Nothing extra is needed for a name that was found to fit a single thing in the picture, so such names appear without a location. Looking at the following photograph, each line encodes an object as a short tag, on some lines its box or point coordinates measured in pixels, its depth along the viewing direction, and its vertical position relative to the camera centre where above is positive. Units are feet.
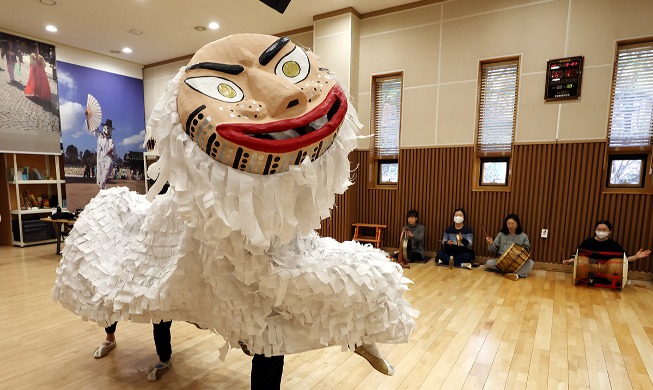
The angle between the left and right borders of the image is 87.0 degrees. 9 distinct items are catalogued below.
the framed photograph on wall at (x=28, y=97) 18.22 +3.62
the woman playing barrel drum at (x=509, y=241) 13.70 -2.96
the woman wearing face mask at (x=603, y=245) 12.04 -2.67
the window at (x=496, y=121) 14.58 +2.07
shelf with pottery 18.93 -1.75
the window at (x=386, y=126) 16.90 +2.06
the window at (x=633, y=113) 12.55 +2.12
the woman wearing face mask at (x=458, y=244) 15.01 -3.33
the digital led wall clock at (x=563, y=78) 13.12 +3.54
